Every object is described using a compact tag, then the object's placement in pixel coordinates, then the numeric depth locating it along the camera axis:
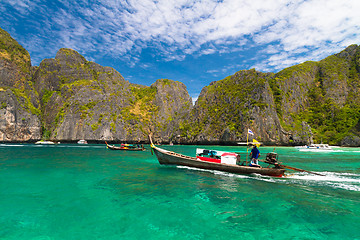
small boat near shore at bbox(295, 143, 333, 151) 74.47
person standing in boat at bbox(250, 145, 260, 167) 20.69
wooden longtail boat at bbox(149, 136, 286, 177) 19.95
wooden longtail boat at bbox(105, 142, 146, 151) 62.82
